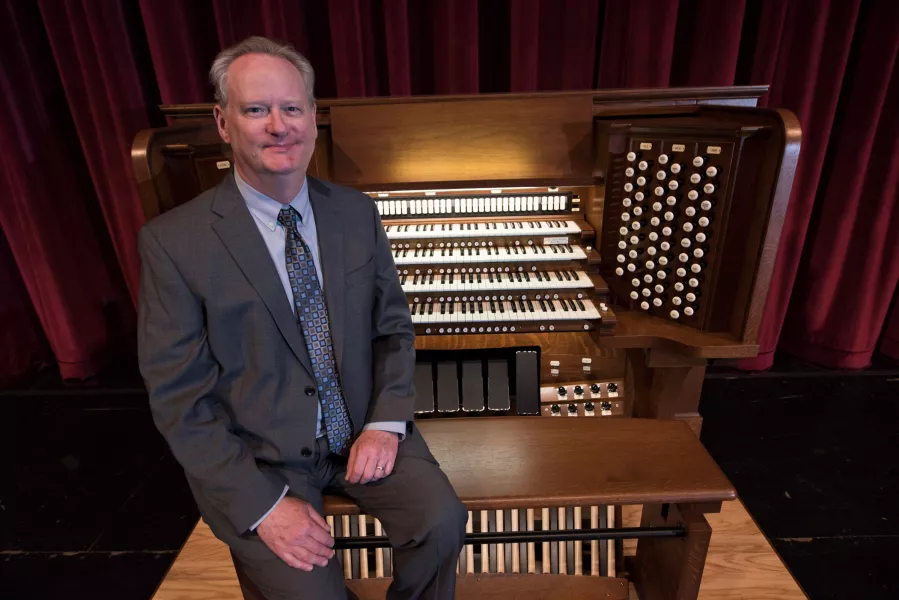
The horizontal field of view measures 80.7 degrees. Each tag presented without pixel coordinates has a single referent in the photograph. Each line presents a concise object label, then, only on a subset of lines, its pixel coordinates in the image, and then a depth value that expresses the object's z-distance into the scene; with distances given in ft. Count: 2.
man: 4.22
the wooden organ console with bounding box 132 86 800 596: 6.51
